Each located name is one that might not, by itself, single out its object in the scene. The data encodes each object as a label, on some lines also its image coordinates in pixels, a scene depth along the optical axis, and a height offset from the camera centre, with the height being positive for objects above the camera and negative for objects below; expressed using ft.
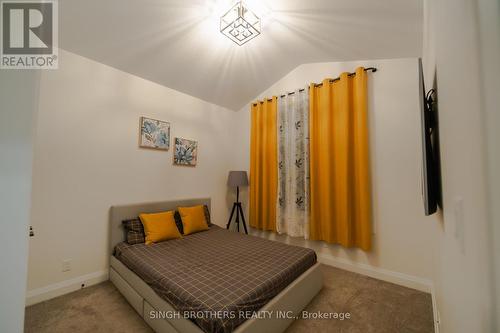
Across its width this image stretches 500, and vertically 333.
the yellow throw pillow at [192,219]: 9.44 -2.31
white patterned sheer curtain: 10.22 +0.39
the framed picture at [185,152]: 10.55 +1.19
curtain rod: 8.65 +4.47
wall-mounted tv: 3.48 +0.13
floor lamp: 12.05 -0.65
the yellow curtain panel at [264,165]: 11.50 +0.44
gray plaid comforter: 4.30 -2.94
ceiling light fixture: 6.52 +5.33
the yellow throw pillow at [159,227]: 8.08 -2.30
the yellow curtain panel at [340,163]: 8.49 +0.39
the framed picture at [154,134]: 9.23 +1.94
